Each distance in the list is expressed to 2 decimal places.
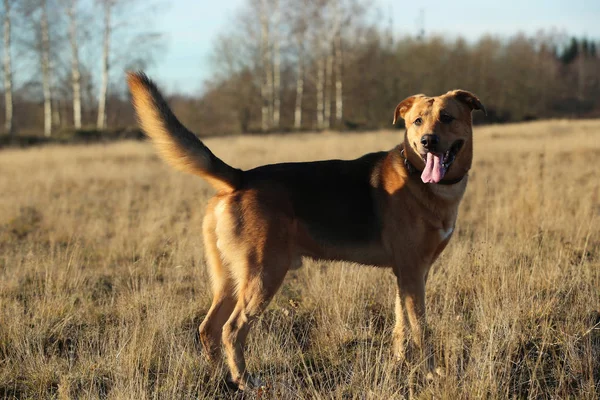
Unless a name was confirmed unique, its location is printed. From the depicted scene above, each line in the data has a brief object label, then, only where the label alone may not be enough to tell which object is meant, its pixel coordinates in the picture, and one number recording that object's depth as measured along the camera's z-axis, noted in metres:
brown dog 3.55
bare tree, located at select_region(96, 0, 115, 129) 29.08
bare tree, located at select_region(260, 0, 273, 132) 35.38
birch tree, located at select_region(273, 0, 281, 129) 35.38
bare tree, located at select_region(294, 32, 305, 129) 36.06
